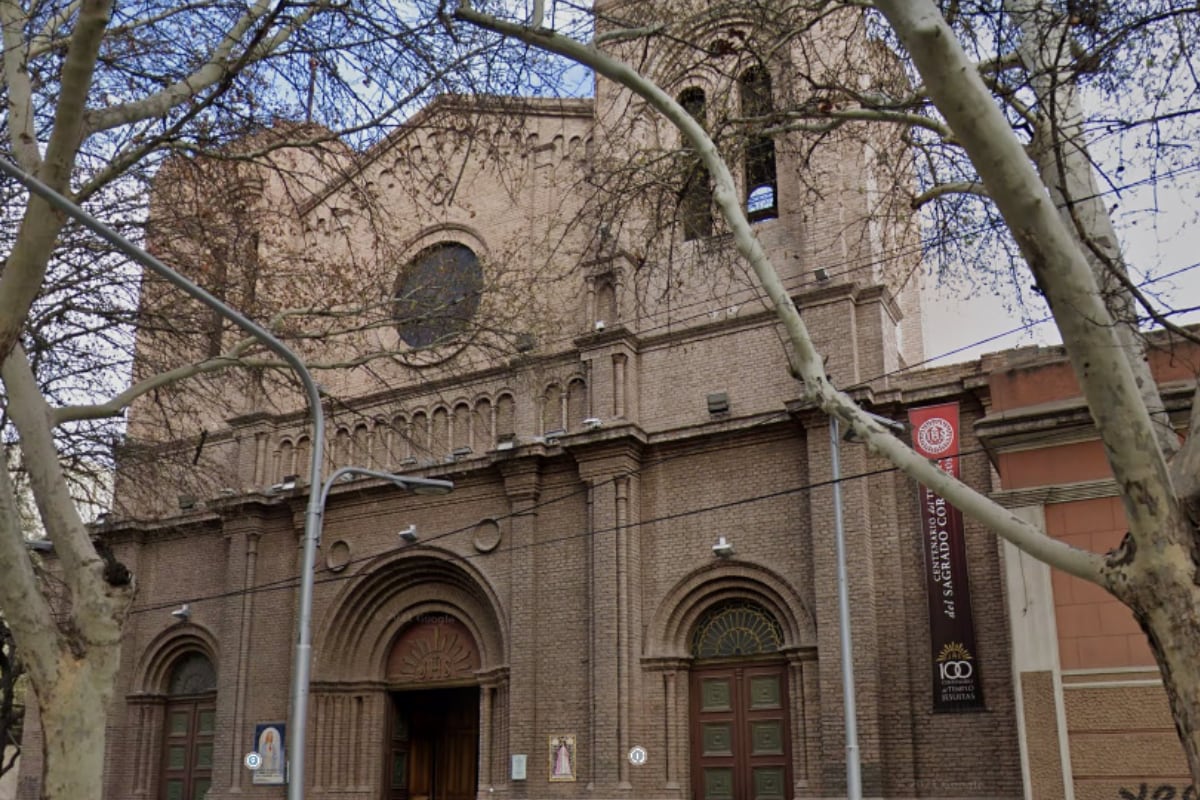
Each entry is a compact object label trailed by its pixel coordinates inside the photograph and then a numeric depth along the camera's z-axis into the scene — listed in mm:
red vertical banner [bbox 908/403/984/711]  16859
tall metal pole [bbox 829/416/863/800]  14773
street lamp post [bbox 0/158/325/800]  8609
